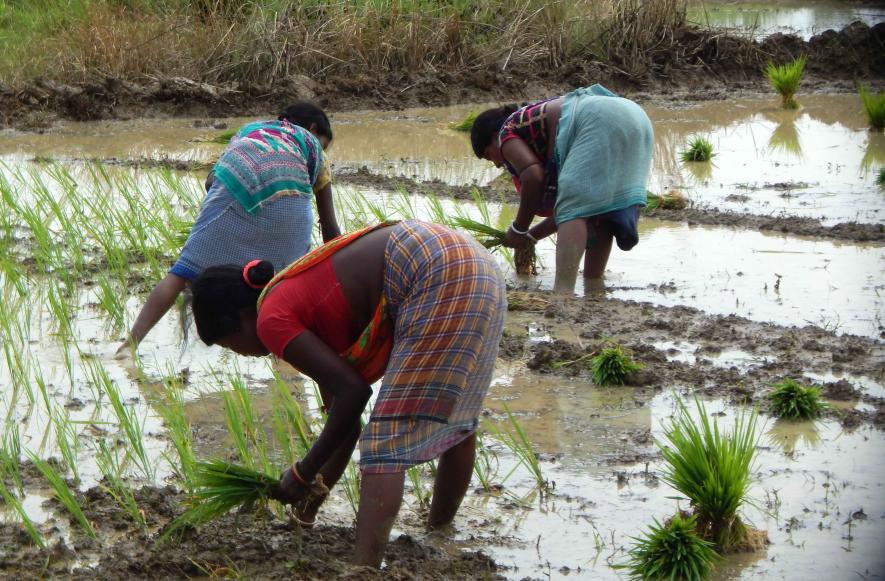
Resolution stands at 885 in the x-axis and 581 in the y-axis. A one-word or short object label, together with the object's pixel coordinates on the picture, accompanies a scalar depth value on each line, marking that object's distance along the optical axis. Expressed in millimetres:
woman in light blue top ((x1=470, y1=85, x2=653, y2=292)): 9992
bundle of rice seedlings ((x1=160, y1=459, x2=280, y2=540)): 5383
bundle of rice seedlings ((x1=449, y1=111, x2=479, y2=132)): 19422
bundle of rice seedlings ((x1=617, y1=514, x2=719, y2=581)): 5250
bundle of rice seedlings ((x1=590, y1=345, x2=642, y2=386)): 8062
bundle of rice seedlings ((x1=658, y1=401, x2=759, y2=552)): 5441
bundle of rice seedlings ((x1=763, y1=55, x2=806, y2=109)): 20766
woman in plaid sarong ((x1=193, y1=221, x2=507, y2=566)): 5012
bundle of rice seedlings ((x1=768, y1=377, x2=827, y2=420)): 7242
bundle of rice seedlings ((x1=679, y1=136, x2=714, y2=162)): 16359
